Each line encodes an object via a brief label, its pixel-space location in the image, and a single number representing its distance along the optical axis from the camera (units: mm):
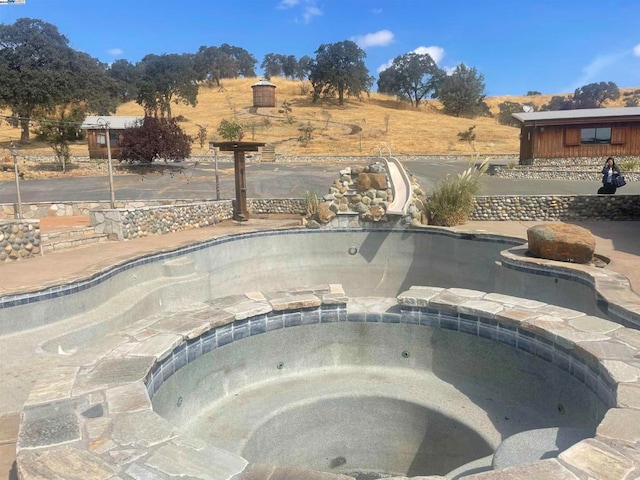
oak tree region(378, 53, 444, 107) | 60844
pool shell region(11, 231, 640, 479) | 2246
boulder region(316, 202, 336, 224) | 10938
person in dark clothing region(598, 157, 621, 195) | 12586
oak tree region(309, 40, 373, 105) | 52656
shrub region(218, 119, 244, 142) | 32844
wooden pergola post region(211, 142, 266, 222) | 12766
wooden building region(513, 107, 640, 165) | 23828
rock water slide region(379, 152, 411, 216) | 10500
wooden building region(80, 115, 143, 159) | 28906
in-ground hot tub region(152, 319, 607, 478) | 3934
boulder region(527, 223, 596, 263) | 6992
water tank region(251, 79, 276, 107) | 48000
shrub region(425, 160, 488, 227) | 11109
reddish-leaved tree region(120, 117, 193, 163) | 24406
